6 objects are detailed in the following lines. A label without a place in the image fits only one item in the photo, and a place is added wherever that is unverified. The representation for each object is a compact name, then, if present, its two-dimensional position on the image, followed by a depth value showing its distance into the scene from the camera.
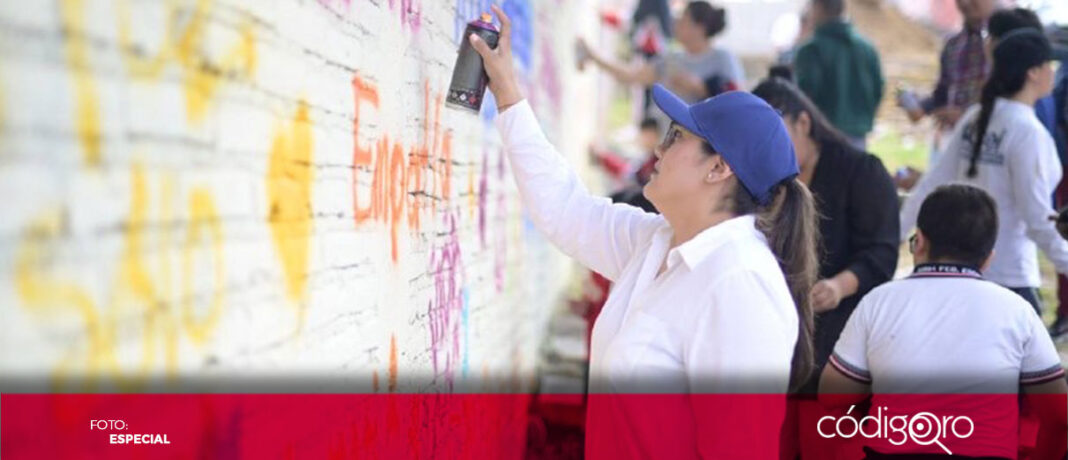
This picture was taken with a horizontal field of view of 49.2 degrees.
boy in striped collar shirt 3.46
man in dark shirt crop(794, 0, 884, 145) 6.71
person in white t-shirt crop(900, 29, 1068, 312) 4.72
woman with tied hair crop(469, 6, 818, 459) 2.57
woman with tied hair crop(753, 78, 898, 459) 4.18
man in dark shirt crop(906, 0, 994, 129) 6.31
